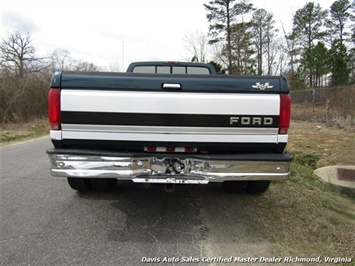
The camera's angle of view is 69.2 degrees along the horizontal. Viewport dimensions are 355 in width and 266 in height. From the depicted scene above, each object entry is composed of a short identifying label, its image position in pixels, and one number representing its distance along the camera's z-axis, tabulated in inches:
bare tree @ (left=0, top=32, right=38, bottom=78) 1303.6
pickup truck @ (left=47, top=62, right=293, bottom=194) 101.7
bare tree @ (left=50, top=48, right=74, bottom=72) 1340.3
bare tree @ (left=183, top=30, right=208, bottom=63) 1505.7
